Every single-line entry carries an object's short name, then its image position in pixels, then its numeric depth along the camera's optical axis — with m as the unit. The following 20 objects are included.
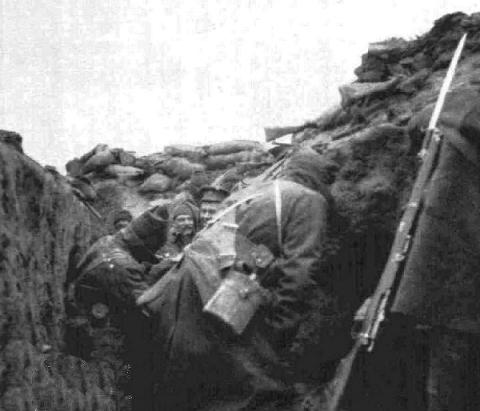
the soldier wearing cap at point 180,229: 6.64
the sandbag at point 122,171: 11.42
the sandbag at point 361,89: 8.18
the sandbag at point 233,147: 12.30
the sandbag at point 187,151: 12.45
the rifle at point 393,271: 4.12
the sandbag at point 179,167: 11.46
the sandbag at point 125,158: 11.91
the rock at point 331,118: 8.69
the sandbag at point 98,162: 11.45
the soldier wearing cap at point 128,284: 5.91
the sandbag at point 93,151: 11.78
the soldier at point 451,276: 4.07
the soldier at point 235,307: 5.32
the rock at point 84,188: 8.49
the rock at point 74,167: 11.48
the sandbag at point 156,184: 11.07
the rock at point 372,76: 8.77
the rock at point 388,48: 9.02
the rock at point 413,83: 8.04
